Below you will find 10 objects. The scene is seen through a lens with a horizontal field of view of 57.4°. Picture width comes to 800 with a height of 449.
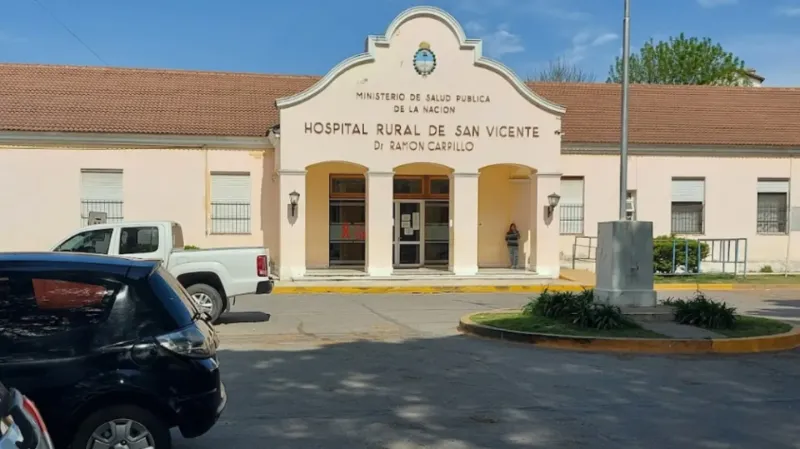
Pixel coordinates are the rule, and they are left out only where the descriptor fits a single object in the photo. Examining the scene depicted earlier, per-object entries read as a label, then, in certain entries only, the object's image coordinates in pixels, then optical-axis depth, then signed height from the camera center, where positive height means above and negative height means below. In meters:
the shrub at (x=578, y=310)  11.29 -1.59
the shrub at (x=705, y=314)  11.38 -1.59
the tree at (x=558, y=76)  55.56 +10.33
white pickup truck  12.84 -0.90
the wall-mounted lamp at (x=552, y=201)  22.20 +0.33
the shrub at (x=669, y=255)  22.75 -1.30
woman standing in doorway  23.75 -1.04
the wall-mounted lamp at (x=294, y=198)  21.06 +0.30
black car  4.83 -1.00
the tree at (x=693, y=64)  48.06 +9.91
